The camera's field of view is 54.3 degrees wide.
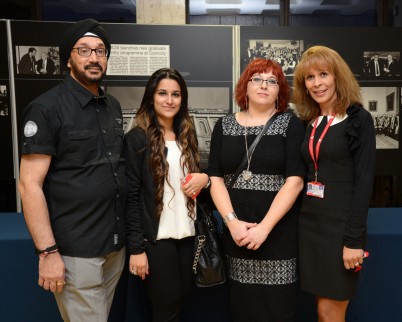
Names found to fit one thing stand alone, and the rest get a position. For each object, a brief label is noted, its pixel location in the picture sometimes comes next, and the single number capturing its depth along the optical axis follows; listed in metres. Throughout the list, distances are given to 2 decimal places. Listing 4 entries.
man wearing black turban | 1.58
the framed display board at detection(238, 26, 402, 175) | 3.27
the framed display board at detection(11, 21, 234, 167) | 3.13
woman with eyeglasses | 1.87
